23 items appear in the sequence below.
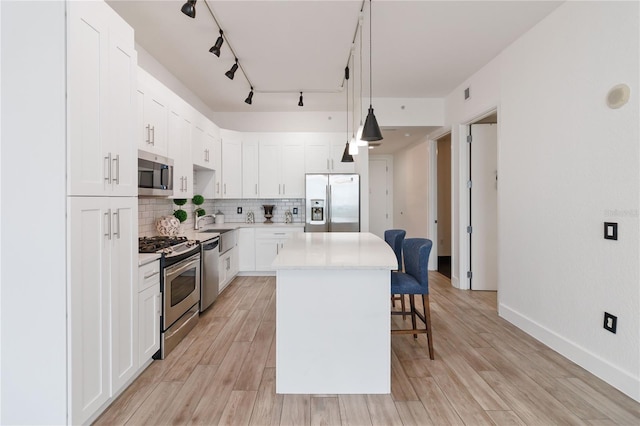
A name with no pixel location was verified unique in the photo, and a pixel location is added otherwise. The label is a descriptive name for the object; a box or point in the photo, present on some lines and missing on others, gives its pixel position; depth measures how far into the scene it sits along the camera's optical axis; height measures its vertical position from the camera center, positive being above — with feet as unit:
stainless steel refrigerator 16.42 +0.44
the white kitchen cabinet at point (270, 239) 16.79 -1.48
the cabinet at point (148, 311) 7.27 -2.41
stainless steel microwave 8.55 +1.07
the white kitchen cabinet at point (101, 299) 5.28 -1.65
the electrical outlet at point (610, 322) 6.98 -2.48
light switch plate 6.96 -0.42
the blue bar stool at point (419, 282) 8.18 -1.88
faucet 14.82 -0.46
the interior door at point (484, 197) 14.05 +0.65
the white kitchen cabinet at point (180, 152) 10.87 +2.15
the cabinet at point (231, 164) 17.22 +2.59
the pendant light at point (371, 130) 8.01 +2.08
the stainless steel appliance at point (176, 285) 8.25 -2.15
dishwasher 11.00 -2.24
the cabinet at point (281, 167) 17.57 +2.48
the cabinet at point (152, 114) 8.77 +2.90
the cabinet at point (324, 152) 17.51 +3.30
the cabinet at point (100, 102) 5.25 +2.06
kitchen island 6.72 -2.62
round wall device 6.72 +2.53
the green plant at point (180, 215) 12.78 -0.16
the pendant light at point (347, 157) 12.48 +2.18
